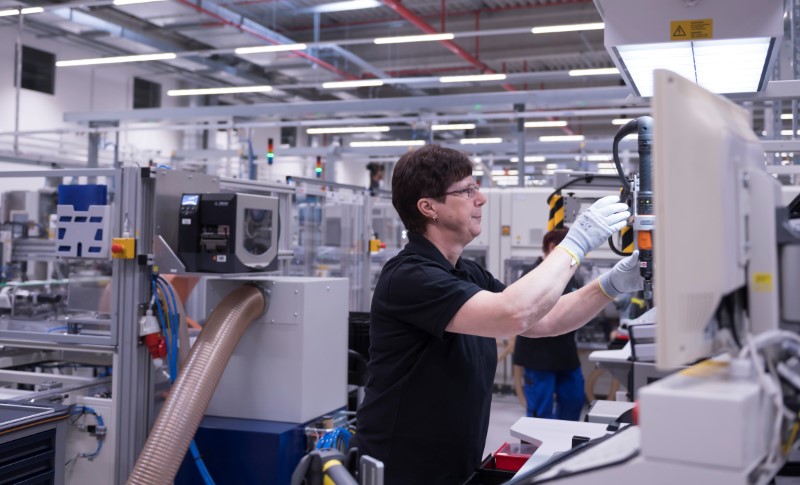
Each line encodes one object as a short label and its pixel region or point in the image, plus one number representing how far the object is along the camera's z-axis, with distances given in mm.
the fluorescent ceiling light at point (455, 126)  9627
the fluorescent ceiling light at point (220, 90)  8078
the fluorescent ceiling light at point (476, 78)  7188
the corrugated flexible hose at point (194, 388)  2510
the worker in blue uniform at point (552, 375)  4766
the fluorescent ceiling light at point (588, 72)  6629
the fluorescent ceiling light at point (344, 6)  7012
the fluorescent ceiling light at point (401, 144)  8887
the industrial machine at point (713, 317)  929
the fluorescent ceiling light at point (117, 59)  7083
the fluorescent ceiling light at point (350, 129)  10858
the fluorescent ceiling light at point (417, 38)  6334
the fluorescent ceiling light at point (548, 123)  9906
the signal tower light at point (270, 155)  7654
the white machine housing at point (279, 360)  3156
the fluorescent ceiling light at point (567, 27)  5731
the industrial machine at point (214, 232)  2979
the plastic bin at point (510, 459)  1929
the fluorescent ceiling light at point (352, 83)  7523
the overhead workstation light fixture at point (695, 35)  1855
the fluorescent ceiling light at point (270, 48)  6598
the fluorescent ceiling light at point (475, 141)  11500
